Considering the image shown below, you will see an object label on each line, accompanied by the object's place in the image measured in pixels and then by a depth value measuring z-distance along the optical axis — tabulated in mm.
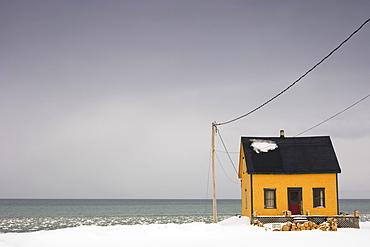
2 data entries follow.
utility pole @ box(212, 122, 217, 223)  31703
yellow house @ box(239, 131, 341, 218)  32031
